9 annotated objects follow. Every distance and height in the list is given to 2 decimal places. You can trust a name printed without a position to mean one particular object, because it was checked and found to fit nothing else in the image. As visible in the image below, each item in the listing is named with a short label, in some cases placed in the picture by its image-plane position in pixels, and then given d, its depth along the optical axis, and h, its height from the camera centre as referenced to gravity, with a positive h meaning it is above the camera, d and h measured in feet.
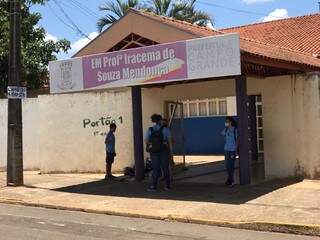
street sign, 38.15 +3.76
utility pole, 38.36 +2.25
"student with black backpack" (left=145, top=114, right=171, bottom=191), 33.83 -0.94
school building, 32.53 +3.55
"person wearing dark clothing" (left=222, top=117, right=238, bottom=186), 34.32 -0.97
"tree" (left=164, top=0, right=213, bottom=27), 82.15 +20.94
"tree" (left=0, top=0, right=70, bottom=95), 59.92 +11.78
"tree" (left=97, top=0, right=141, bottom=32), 79.91 +21.49
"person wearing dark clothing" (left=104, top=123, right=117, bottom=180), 41.19 -1.29
